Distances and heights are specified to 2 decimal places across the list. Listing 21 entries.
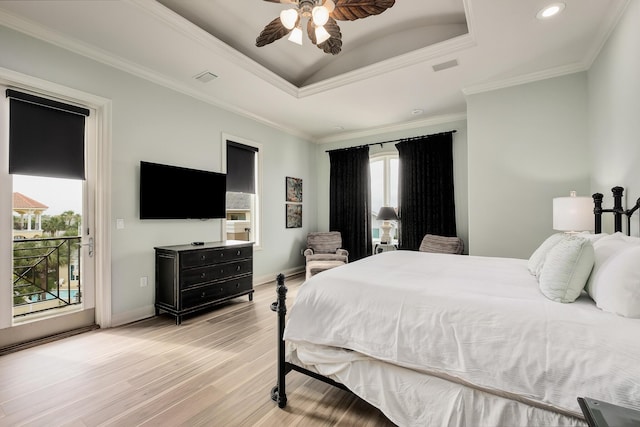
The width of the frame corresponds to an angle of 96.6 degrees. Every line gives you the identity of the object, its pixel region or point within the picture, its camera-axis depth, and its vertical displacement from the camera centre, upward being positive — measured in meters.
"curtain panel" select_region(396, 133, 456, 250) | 4.66 +0.45
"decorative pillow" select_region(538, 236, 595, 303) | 1.37 -0.29
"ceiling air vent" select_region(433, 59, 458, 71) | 3.12 +1.67
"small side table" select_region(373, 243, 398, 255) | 5.03 -0.55
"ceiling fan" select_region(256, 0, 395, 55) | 2.06 +1.53
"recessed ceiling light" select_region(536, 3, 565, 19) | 2.30 +1.68
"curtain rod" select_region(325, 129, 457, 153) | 4.67 +1.37
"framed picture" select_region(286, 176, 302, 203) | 5.42 +0.54
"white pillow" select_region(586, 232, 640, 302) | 1.38 -0.19
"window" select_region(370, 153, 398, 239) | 5.41 +0.62
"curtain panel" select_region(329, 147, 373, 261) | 5.51 +0.34
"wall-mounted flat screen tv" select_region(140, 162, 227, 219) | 3.27 +0.33
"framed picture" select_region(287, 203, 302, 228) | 5.44 +0.04
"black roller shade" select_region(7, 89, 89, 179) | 2.50 +0.78
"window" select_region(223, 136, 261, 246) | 4.40 +0.46
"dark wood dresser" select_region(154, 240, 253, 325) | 3.13 -0.68
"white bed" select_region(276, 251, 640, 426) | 1.08 -0.59
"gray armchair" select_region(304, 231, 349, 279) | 4.71 -0.64
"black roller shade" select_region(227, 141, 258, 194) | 4.37 +0.80
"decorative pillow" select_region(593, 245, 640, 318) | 1.15 -0.31
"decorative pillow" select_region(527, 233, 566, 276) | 1.90 -0.29
